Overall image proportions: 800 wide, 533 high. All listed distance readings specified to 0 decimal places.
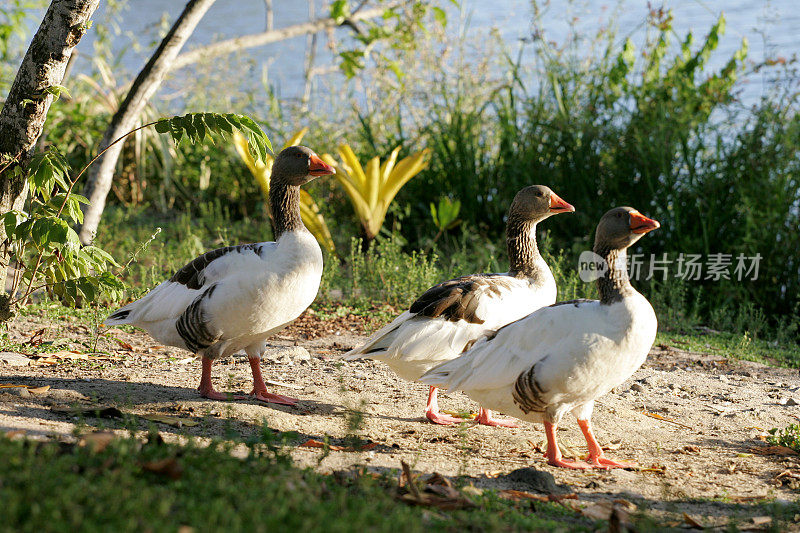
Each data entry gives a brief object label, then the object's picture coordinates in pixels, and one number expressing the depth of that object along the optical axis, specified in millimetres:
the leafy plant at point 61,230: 8883
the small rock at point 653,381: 11805
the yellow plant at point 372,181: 17516
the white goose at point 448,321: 9367
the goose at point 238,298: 9422
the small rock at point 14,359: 10180
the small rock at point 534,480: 7418
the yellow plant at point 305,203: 16359
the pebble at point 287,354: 12062
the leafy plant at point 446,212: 18020
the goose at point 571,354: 7945
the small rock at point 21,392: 8703
